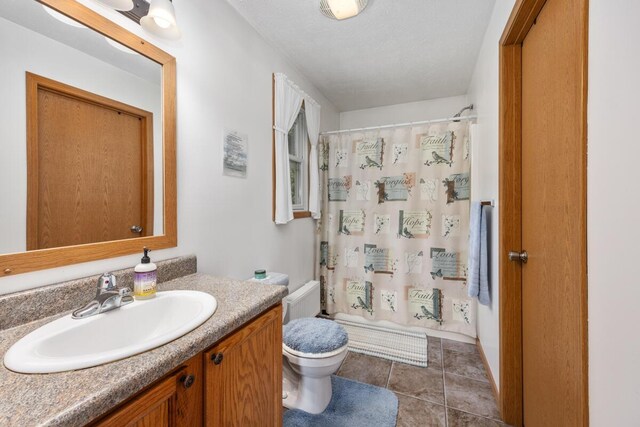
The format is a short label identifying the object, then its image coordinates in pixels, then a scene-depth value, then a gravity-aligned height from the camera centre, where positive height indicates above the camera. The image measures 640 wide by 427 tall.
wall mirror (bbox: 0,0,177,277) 0.79 +0.27
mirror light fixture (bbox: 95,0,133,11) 0.96 +0.78
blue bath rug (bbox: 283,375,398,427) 1.41 -1.14
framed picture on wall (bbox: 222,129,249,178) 1.53 +0.36
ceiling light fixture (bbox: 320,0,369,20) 1.50 +1.21
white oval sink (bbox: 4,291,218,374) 0.56 -0.32
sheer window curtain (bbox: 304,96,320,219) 2.48 +0.51
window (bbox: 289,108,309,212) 2.38 +0.47
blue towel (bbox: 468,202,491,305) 1.65 -0.30
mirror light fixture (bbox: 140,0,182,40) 1.04 +0.81
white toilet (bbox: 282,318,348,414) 1.39 -0.80
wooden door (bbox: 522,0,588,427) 0.82 -0.03
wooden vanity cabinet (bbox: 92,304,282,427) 0.58 -0.49
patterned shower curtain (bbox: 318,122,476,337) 2.23 -0.13
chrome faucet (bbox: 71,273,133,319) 0.79 -0.28
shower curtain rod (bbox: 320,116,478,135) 2.14 +0.78
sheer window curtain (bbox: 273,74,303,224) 1.97 +0.54
